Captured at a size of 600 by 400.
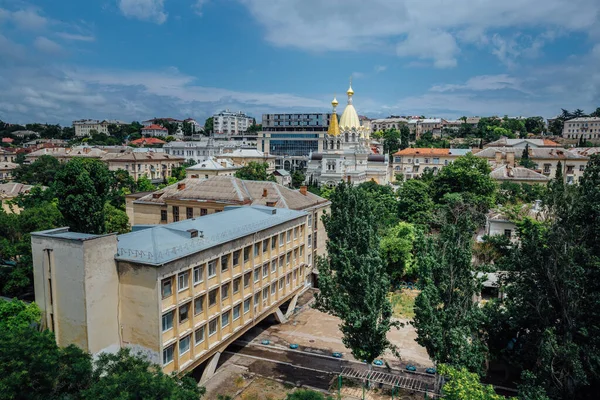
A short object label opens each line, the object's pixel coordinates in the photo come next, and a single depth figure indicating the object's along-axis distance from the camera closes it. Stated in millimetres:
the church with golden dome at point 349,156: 104250
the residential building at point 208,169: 88619
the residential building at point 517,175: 81688
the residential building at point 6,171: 99300
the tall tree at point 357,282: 25831
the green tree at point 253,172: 90812
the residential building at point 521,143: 120062
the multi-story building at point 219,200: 45750
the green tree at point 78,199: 35875
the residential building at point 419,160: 117750
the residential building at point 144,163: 106062
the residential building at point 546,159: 97875
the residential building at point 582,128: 164625
